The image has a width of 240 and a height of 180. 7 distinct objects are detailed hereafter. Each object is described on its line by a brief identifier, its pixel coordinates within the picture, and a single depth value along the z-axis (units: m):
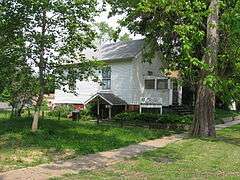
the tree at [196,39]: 16.63
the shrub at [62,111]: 37.47
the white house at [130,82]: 36.69
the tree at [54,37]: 18.75
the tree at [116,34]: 26.36
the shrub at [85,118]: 35.53
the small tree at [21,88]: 19.94
